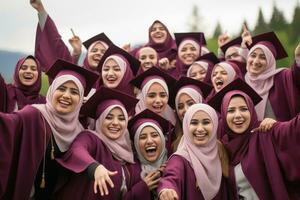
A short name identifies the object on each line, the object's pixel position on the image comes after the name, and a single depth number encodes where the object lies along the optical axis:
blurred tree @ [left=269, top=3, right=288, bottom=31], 19.38
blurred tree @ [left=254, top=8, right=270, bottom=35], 19.75
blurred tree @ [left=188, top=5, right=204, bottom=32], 30.00
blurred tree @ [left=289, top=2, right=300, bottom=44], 18.53
